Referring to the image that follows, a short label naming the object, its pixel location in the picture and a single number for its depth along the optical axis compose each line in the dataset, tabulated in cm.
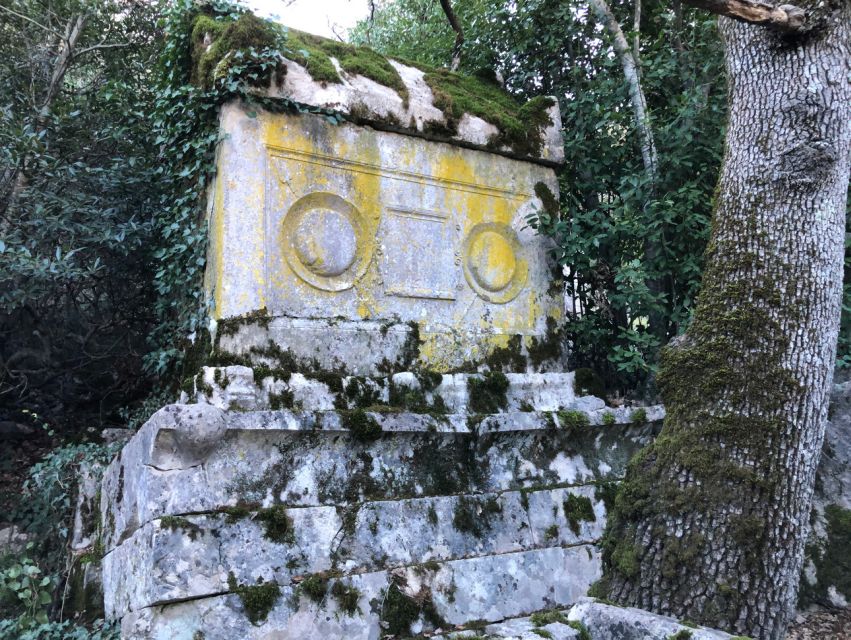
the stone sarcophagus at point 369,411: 341
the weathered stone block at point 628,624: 231
